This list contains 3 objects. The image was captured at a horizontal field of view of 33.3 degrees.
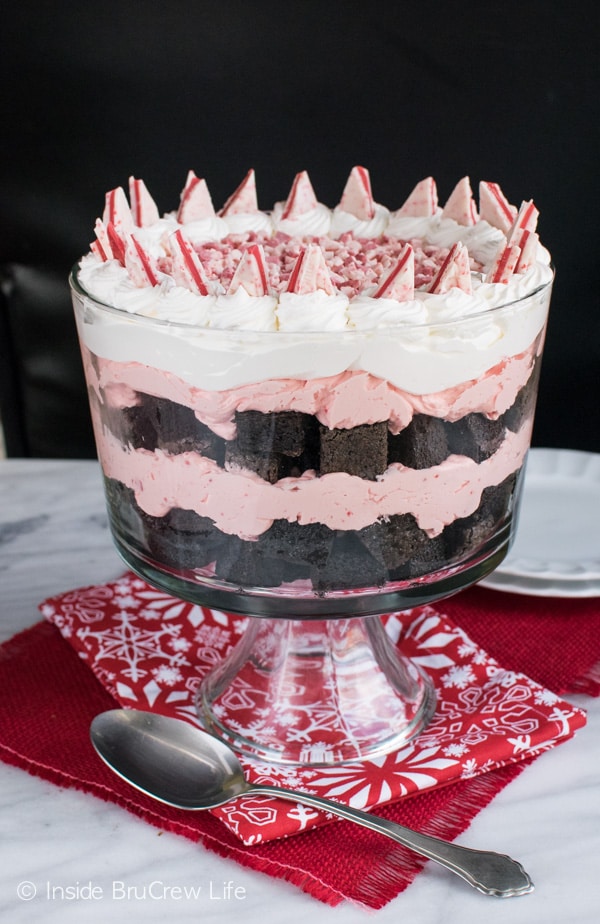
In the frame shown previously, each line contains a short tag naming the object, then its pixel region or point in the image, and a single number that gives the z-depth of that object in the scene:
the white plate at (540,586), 1.24
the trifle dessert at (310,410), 0.79
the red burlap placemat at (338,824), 0.85
